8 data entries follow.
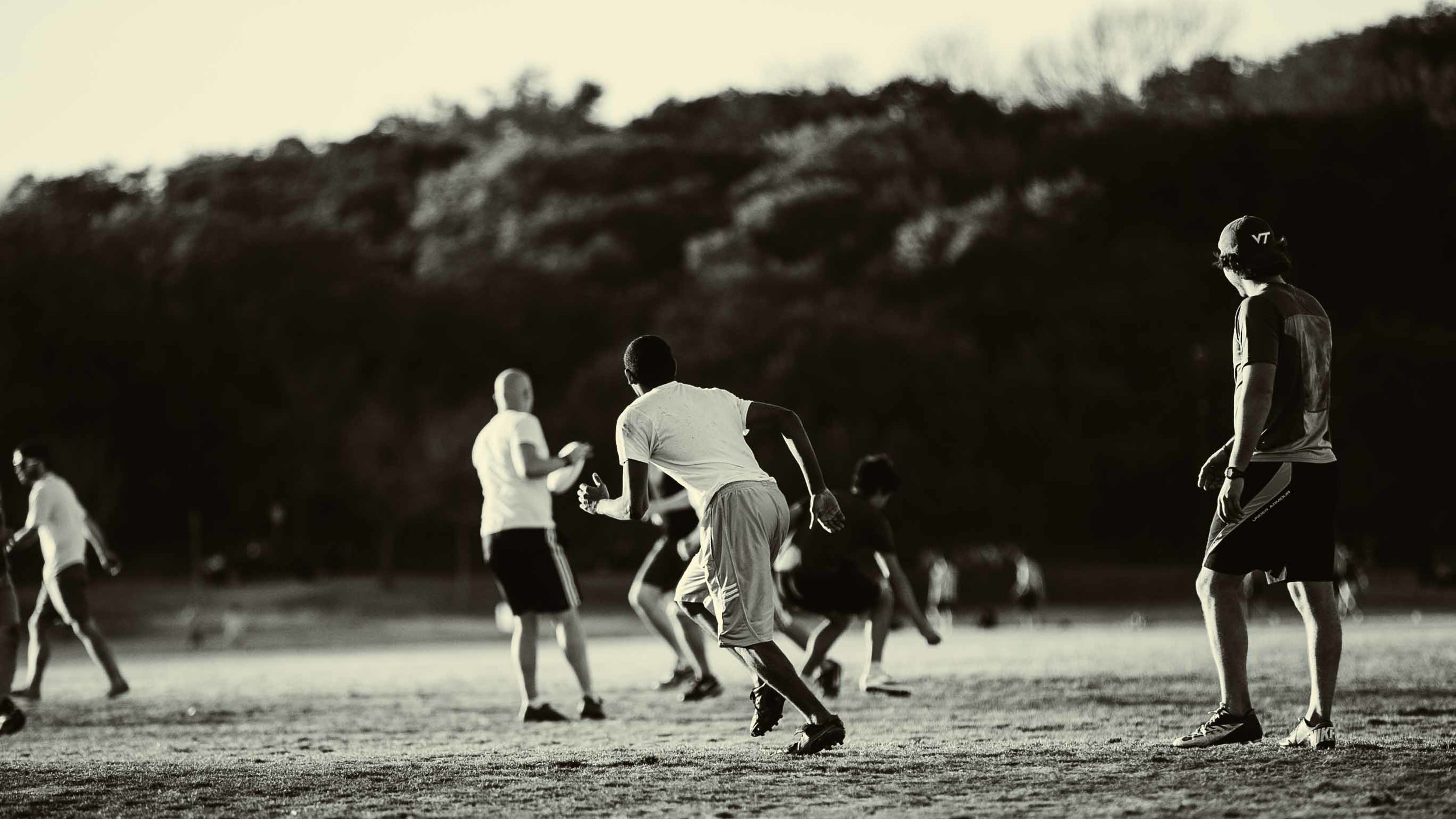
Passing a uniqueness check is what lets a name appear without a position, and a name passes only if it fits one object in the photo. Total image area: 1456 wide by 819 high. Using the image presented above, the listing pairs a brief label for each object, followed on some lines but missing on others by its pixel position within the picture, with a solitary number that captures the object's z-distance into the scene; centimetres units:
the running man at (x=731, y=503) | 1398
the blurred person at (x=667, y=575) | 2334
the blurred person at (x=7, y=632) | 1983
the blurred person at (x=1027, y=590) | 6437
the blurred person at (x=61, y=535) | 2352
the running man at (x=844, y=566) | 2097
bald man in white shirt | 1936
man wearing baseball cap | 1307
